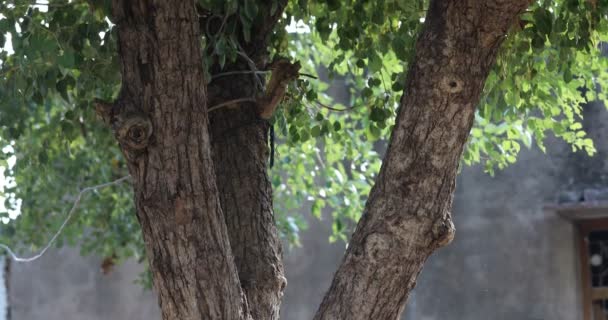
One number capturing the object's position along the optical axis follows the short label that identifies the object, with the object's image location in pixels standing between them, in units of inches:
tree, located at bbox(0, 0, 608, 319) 250.7
